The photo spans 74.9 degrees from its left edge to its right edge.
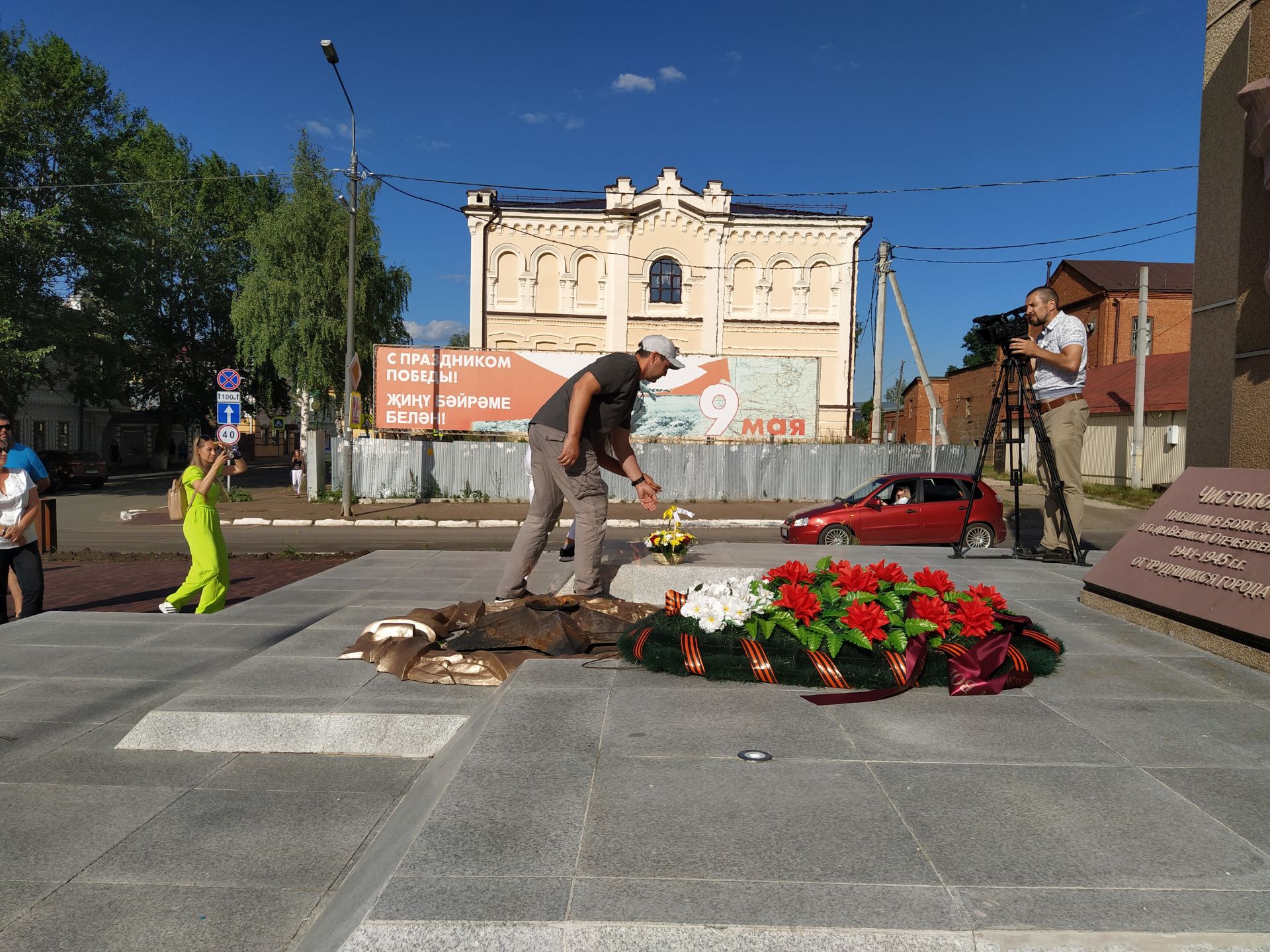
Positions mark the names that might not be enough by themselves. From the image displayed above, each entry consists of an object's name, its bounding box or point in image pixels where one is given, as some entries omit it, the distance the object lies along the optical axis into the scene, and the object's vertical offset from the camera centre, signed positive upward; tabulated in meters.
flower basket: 6.93 -0.82
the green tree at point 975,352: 72.88 +9.51
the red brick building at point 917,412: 50.75 +2.85
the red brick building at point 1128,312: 40.91 +7.42
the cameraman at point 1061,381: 6.84 +0.66
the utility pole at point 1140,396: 24.53 +1.95
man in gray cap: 5.46 -0.09
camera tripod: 6.95 +0.32
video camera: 7.12 +1.13
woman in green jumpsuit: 6.89 -0.83
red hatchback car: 13.99 -1.07
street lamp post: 18.82 +1.94
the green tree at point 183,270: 35.75 +7.35
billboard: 25.58 +1.66
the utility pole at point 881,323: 24.58 +3.94
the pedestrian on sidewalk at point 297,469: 26.20 -1.01
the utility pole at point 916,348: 23.50 +3.18
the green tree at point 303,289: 32.94 +5.92
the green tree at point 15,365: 24.81 +2.00
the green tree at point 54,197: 26.80 +7.89
